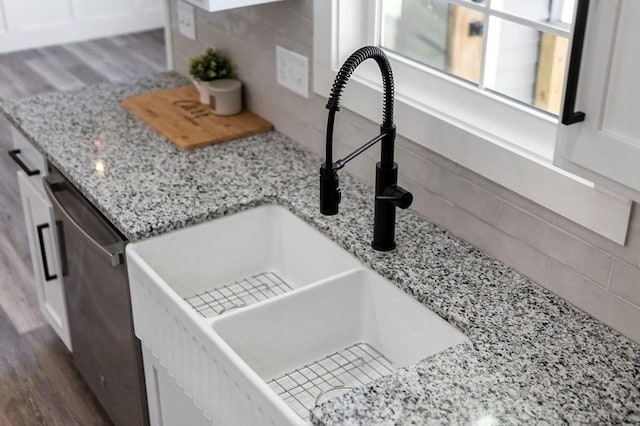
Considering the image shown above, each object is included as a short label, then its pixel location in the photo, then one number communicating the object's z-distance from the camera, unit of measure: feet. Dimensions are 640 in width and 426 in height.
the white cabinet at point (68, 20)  21.03
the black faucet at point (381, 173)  5.28
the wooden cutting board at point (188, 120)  7.84
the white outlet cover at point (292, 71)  7.41
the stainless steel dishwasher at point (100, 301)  6.72
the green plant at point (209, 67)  8.30
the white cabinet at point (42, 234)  8.24
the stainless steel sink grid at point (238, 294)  6.49
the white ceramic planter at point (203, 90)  8.37
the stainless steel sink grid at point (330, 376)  5.57
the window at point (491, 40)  5.65
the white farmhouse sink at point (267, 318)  5.32
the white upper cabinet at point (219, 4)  6.61
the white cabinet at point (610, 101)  3.59
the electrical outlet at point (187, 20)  9.05
